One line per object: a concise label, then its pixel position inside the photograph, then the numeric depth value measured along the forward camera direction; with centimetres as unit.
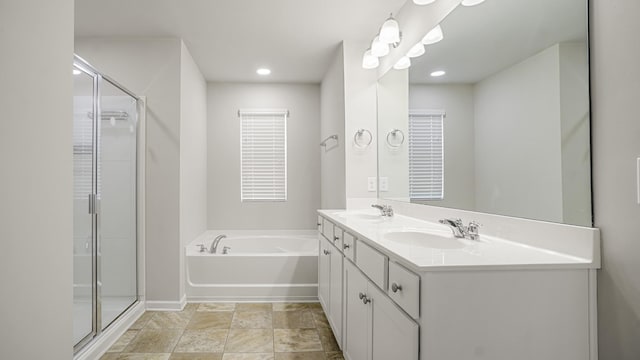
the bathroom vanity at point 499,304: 96
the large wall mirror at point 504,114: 110
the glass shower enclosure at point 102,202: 217
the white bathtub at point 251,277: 310
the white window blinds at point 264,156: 427
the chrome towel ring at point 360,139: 294
